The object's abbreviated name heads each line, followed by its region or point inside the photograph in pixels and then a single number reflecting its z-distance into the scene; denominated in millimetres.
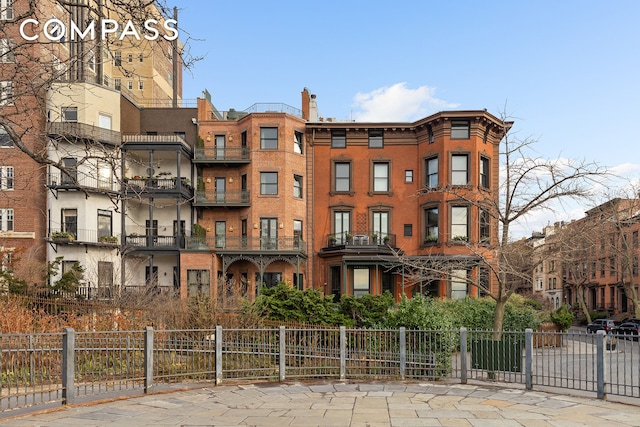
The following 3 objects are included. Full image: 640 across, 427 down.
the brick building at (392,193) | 32812
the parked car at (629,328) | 32875
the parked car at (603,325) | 36794
